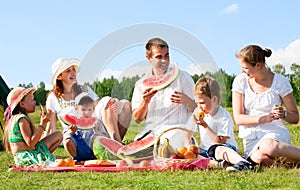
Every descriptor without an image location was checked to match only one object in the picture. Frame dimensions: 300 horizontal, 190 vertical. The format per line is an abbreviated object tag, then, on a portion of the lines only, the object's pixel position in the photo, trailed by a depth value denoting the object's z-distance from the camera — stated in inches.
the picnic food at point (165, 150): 293.2
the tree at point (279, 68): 2330.9
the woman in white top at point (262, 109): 292.7
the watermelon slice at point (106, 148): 319.7
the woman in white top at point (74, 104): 325.6
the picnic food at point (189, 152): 289.7
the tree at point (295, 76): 2071.4
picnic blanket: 287.4
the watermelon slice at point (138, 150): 306.8
